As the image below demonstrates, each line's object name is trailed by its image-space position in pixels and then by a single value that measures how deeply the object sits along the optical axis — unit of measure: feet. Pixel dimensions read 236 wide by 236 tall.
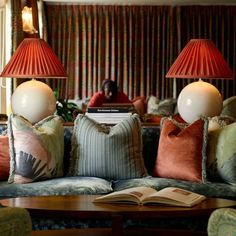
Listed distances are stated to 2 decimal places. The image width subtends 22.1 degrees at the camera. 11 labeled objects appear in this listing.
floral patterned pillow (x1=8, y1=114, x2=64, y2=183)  11.19
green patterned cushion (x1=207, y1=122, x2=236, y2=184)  11.44
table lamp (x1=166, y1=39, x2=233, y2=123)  13.91
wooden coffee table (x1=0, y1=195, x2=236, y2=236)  7.85
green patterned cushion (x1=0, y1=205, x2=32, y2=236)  4.80
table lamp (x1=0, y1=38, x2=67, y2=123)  13.44
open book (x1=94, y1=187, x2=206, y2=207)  8.33
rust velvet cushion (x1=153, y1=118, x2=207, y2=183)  11.51
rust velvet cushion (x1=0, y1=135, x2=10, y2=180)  11.46
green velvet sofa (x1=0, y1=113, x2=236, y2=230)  10.39
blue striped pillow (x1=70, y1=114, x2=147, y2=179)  11.64
